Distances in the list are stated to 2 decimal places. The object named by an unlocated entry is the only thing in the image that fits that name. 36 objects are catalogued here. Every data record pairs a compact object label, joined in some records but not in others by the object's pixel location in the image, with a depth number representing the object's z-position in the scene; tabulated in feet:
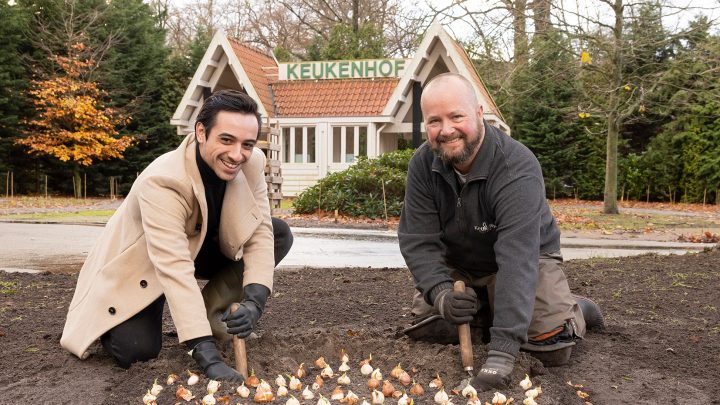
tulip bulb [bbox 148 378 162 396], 10.01
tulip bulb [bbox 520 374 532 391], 10.14
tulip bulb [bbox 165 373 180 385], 10.45
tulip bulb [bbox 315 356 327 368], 11.18
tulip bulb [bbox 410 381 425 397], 10.02
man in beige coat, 10.89
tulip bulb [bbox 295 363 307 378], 10.64
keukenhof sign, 75.15
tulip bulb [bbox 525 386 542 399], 9.76
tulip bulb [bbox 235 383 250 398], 9.65
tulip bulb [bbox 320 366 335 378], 10.65
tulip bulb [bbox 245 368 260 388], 10.11
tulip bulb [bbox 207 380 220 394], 9.73
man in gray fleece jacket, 10.78
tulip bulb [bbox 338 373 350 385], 10.30
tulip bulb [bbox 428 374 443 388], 10.36
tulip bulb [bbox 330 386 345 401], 9.68
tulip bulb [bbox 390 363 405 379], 10.68
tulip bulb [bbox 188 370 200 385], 10.21
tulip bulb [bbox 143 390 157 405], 9.64
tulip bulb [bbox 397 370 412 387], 10.49
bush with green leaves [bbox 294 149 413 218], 48.75
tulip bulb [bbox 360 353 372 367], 11.19
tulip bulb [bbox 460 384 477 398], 9.72
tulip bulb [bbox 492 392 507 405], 9.41
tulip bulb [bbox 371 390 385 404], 9.53
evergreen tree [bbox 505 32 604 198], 88.17
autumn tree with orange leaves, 81.61
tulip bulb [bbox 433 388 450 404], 9.53
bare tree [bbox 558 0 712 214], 53.88
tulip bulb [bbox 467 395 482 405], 9.25
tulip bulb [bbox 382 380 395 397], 9.98
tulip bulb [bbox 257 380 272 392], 9.69
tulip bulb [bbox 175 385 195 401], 9.70
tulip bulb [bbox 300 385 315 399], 9.70
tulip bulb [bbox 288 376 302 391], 10.13
